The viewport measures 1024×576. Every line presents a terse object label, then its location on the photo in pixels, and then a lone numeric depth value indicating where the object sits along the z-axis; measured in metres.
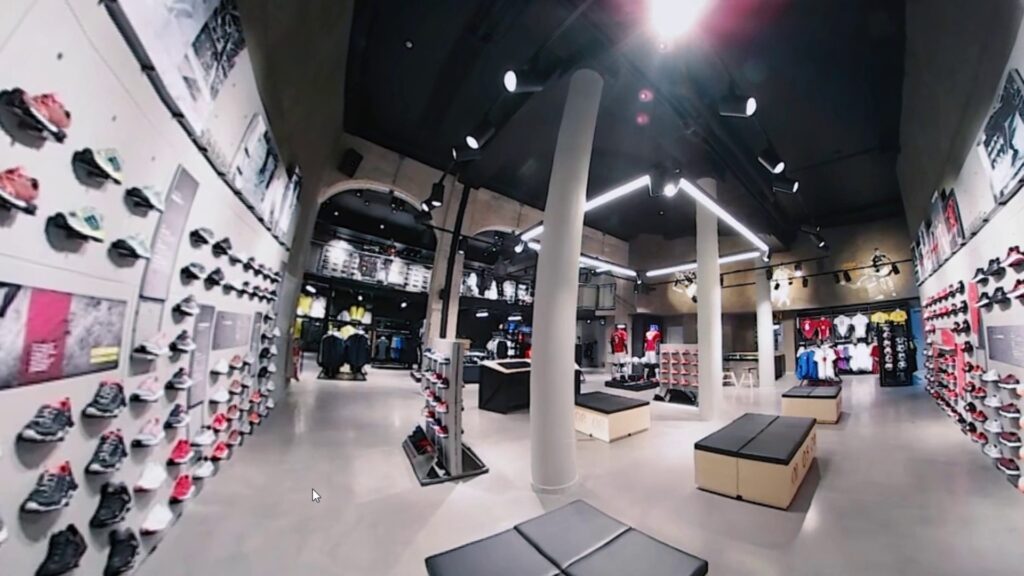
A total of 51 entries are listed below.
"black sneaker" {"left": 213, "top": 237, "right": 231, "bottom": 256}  2.77
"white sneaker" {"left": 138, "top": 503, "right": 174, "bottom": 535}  1.97
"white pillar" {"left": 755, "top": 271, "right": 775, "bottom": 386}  10.30
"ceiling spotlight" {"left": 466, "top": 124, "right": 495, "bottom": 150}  3.93
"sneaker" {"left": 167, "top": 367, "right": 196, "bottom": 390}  2.27
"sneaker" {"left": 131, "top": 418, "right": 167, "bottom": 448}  1.93
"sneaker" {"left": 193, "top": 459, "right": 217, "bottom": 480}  2.66
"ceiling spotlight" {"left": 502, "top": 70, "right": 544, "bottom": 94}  2.86
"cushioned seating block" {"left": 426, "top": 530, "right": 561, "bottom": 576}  1.35
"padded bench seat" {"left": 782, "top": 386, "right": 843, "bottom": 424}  5.61
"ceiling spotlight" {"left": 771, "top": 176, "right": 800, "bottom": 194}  5.18
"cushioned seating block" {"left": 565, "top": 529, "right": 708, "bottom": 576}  1.34
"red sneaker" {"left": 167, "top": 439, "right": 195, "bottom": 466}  2.30
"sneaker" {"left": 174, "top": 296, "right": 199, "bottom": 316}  2.31
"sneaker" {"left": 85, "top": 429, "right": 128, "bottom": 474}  1.60
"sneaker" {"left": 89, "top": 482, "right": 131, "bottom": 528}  1.63
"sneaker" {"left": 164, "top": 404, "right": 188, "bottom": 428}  2.25
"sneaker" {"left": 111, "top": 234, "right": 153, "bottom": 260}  1.68
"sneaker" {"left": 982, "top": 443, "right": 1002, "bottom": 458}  3.42
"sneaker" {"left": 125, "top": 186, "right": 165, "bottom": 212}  1.70
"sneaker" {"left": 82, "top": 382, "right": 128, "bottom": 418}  1.57
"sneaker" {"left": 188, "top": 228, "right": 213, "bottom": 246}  2.41
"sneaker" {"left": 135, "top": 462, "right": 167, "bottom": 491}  1.92
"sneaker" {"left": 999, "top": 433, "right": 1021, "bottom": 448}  2.96
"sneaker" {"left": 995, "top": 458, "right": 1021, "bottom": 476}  3.07
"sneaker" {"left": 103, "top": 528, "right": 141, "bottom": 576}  1.74
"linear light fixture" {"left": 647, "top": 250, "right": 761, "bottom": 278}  8.65
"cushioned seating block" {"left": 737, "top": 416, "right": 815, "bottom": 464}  2.82
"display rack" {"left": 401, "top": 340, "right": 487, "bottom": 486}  3.31
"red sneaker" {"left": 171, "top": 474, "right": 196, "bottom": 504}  2.35
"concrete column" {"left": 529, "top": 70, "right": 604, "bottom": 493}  3.11
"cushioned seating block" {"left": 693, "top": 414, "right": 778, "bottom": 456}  3.08
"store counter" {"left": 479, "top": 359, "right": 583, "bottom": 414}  6.61
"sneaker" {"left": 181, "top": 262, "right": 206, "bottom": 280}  2.38
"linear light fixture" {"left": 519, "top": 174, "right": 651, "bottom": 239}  4.80
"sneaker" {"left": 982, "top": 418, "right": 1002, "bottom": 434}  3.33
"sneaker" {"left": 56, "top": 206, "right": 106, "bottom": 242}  1.34
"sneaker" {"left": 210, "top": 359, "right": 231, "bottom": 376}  3.02
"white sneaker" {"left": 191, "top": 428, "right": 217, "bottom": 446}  2.60
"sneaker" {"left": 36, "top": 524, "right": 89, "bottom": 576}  1.39
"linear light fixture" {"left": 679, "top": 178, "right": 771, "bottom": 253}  5.01
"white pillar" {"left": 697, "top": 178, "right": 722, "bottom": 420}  6.08
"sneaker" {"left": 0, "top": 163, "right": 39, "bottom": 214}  1.08
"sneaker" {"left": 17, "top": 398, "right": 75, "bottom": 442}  1.27
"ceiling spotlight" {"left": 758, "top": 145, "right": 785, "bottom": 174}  4.45
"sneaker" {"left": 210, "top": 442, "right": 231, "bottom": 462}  3.08
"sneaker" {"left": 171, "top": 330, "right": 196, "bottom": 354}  2.29
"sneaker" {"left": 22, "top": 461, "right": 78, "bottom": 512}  1.30
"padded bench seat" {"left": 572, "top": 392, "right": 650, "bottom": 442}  4.77
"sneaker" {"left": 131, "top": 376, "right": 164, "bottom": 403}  1.91
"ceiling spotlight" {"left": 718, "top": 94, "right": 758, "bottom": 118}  3.29
